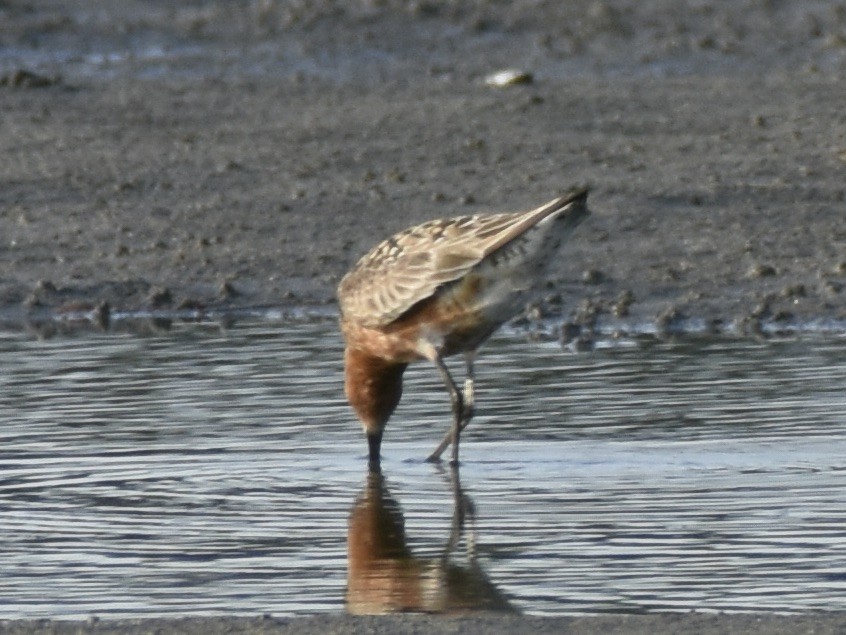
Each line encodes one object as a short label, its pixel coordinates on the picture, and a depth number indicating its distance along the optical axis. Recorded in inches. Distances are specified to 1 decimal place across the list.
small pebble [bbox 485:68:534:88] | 1230.3
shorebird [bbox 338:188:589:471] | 628.7
